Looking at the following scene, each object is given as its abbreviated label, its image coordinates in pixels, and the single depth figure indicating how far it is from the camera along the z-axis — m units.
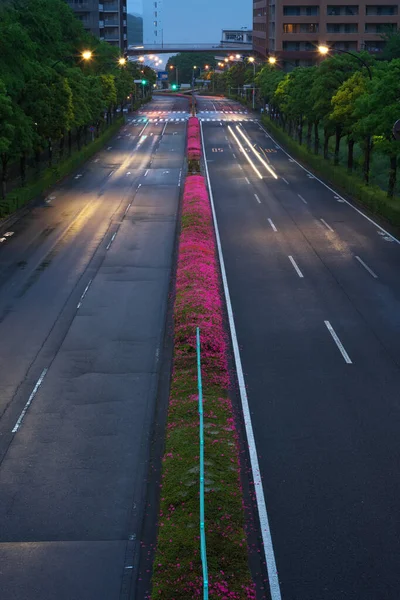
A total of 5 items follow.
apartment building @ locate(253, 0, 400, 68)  127.44
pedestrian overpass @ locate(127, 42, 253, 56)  179.00
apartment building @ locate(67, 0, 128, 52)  148.38
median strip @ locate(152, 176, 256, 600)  11.43
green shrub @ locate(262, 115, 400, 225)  41.78
